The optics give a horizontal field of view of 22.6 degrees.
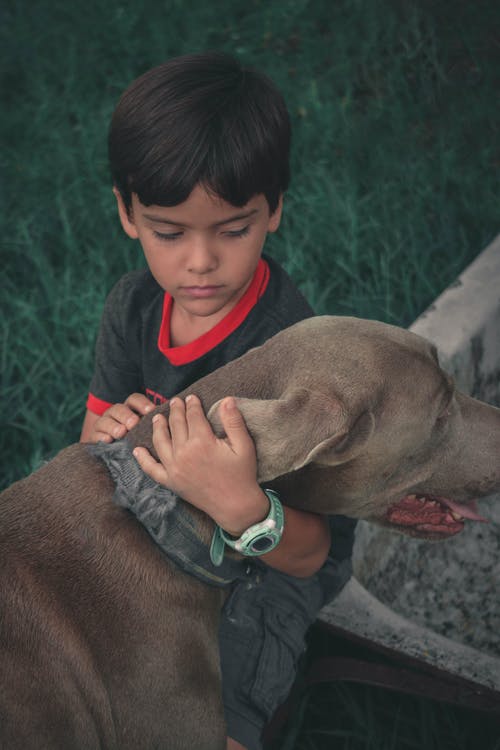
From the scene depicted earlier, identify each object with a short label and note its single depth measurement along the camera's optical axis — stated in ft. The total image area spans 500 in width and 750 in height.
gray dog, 3.00
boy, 3.19
